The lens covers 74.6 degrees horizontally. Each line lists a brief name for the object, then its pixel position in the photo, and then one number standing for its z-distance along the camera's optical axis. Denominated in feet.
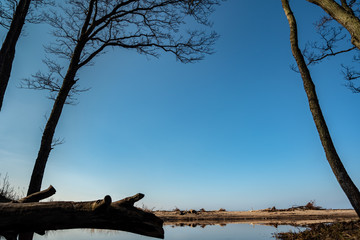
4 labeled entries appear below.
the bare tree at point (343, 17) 17.07
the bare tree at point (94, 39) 24.68
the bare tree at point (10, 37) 19.83
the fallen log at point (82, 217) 9.52
